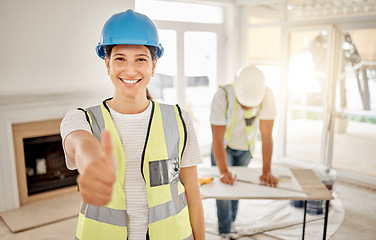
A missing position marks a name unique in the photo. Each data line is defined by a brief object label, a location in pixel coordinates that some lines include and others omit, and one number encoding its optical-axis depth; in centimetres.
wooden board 219
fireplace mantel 350
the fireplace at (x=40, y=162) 368
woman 101
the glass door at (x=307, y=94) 455
